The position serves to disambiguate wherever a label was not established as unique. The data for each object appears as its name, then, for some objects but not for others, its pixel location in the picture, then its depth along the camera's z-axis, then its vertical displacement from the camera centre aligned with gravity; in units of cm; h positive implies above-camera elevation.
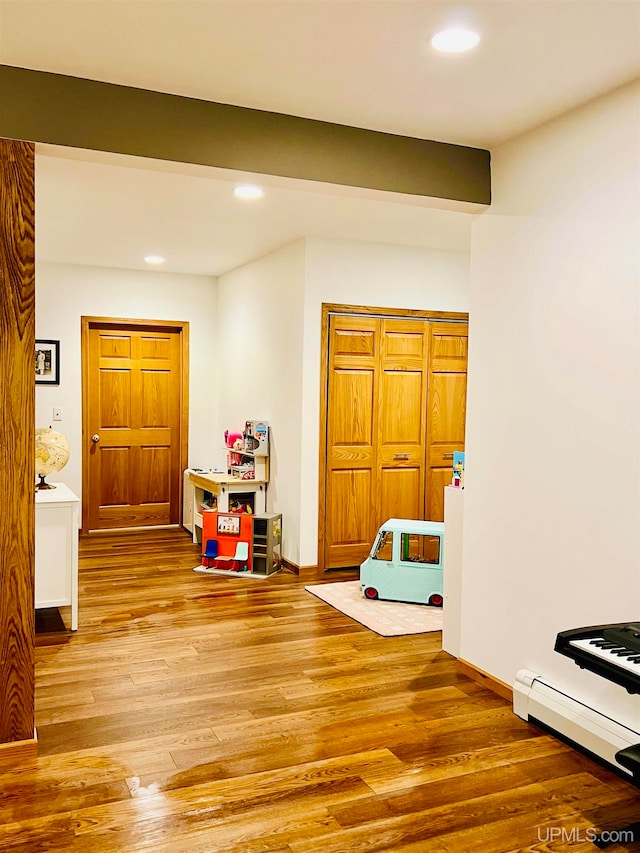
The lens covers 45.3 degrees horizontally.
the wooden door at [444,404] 619 +1
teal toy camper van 498 -107
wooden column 280 -19
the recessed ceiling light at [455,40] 238 +115
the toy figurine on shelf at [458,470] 410 -35
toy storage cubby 571 -105
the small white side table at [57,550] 419 -83
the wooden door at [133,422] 727 -21
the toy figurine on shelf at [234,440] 646 -32
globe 448 -31
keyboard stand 216 -130
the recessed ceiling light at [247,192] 426 +119
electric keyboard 216 -72
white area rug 452 -131
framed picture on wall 691 +34
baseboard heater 278 -121
